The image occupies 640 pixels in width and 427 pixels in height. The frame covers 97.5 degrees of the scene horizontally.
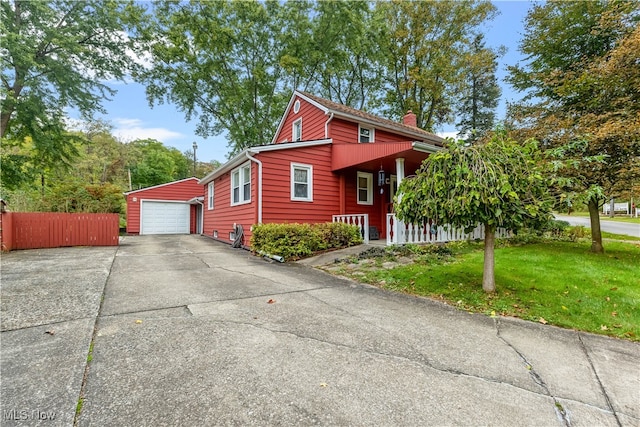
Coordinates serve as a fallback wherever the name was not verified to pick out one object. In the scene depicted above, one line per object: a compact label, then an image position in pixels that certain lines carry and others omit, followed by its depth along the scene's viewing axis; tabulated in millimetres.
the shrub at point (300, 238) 7977
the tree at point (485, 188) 3920
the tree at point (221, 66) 17922
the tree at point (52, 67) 11109
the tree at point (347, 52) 18875
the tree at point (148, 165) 29547
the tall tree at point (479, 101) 24344
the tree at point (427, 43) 19281
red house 9320
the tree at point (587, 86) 6684
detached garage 18719
